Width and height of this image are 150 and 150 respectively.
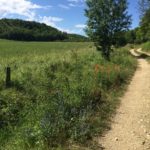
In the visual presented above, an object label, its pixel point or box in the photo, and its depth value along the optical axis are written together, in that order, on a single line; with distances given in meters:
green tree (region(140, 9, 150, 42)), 23.63
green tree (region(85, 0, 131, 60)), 13.84
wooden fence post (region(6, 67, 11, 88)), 5.71
